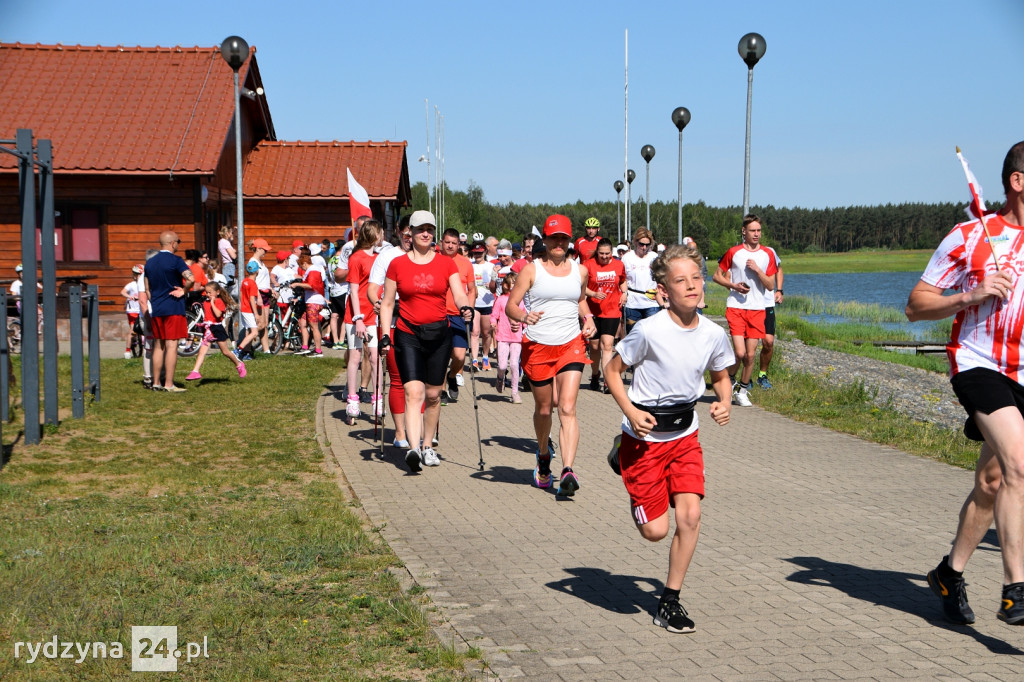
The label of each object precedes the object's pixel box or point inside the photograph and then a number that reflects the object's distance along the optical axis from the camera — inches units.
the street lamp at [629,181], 1368.0
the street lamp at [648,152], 1189.7
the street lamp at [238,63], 752.3
